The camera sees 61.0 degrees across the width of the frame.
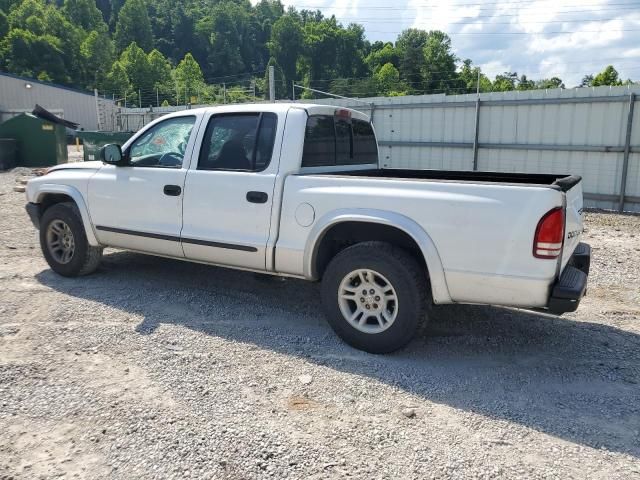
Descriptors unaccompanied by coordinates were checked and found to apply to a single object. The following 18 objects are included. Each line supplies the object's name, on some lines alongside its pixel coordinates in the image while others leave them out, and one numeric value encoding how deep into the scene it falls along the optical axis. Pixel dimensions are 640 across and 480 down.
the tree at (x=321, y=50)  116.19
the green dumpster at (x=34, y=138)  19.45
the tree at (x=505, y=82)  87.89
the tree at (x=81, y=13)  124.50
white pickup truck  3.51
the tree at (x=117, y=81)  87.69
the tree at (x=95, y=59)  96.69
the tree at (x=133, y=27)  126.06
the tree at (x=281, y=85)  104.00
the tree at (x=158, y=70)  99.59
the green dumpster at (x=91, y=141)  17.27
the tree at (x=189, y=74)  89.83
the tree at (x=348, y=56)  116.19
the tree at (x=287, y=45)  116.19
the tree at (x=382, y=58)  112.12
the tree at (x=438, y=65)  80.88
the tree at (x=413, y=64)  87.00
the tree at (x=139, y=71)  97.06
